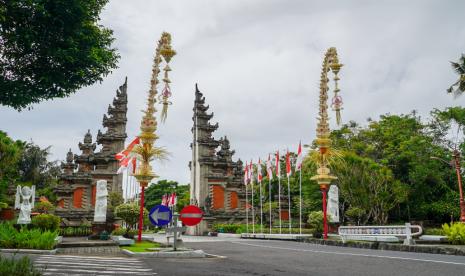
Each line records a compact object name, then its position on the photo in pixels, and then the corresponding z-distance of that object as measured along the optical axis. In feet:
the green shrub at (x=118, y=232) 80.63
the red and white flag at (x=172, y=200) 153.38
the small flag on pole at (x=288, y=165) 101.19
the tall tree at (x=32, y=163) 199.72
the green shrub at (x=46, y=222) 73.51
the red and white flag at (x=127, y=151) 72.70
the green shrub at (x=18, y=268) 21.27
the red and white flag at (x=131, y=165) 81.10
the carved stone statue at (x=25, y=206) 89.67
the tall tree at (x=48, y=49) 34.06
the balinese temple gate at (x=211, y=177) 165.68
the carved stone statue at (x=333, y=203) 84.07
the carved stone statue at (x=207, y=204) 157.77
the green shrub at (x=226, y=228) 146.61
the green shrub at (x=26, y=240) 48.96
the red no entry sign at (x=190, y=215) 44.83
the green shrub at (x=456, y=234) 58.38
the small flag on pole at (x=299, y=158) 94.29
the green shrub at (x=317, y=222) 81.00
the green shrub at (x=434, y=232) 74.83
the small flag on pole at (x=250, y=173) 125.05
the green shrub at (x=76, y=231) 91.10
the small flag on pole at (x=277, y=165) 103.91
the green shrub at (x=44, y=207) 139.37
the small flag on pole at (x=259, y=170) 118.84
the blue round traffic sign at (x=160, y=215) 46.73
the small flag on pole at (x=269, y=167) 111.75
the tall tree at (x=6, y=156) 136.98
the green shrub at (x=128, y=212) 69.46
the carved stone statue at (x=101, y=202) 77.51
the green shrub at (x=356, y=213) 108.43
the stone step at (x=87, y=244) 58.64
